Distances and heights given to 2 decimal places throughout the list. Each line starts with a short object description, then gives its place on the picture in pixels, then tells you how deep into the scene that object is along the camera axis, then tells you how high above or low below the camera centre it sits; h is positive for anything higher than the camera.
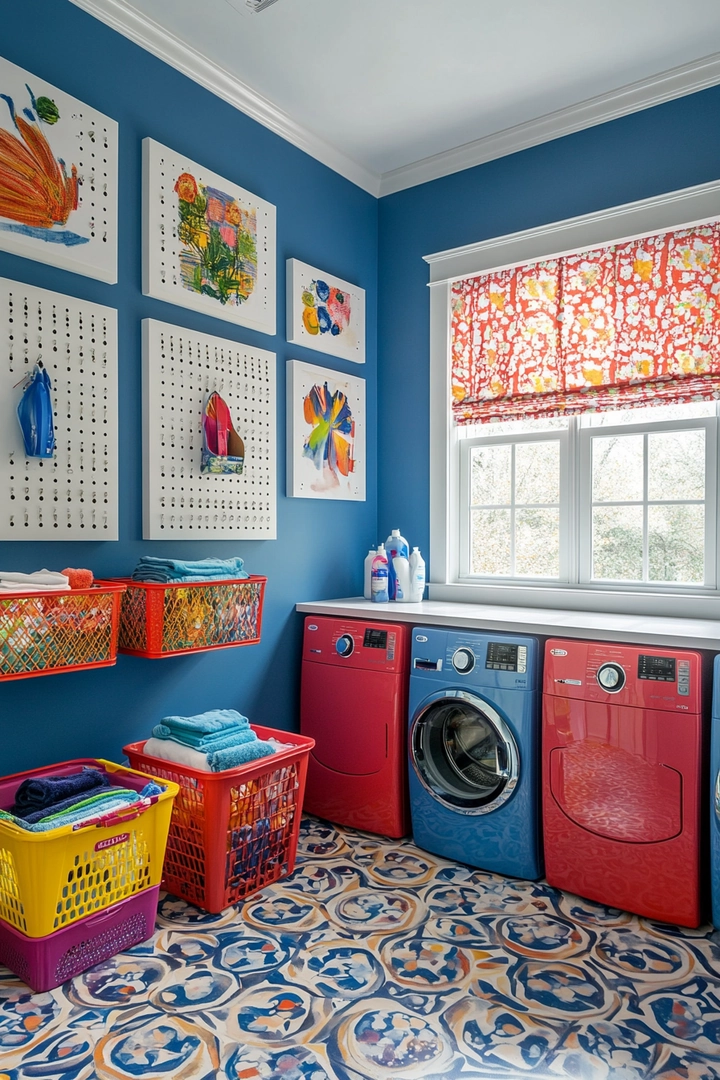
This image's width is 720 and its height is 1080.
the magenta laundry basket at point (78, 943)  1.86 -1.10
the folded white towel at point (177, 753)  2.27 -0.71
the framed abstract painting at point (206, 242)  2.54 +1.07
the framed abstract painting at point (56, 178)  2.12 +1.07
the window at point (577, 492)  2.88 +0.16
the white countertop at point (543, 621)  2.29 -0.33
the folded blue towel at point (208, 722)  2.33 -0.63
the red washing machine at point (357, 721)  2.82 -0.76
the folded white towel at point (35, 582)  1.93 -0.14
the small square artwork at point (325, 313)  3.17 +0.98
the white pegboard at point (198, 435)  2.54 +0.35
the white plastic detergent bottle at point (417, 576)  3.33 -0.21
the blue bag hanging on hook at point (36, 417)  2.12 +0.32
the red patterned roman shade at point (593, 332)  2.80 +0.82
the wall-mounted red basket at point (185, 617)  2.27 -0.29
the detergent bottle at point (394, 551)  3.35 -0.10
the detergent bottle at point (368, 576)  3.33 -0.21
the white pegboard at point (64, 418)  2.13 +0.35
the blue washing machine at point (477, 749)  2.51 -0.79
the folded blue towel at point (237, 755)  2.25 -0.71
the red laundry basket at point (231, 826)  2.25 -0.95
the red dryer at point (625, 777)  2.19 -0.77
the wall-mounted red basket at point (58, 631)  1.89 -0.27
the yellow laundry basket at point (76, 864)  1.82 -0.88
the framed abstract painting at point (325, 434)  3.16 +0.43
